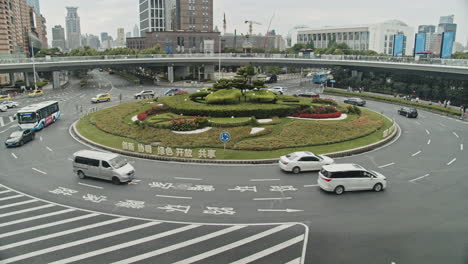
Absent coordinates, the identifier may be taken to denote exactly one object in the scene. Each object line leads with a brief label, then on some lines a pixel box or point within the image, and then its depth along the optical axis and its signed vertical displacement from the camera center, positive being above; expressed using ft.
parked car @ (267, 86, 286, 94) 215.10 -14.48
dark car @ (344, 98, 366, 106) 187.00 -18.86
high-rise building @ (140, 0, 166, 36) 537.65 +74.52
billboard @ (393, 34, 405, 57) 237.25 +14.47
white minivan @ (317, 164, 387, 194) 67.62 -21.52
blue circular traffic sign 87.25 -17.43
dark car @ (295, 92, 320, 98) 203.85 -16.77
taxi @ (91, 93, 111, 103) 191.83 -18.40
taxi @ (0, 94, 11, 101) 201.12 -18.68
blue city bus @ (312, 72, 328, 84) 301.84 -10.53
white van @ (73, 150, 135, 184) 73.51 -21.25
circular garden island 95.30 -19.40
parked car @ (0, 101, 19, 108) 176.76 -19.76
